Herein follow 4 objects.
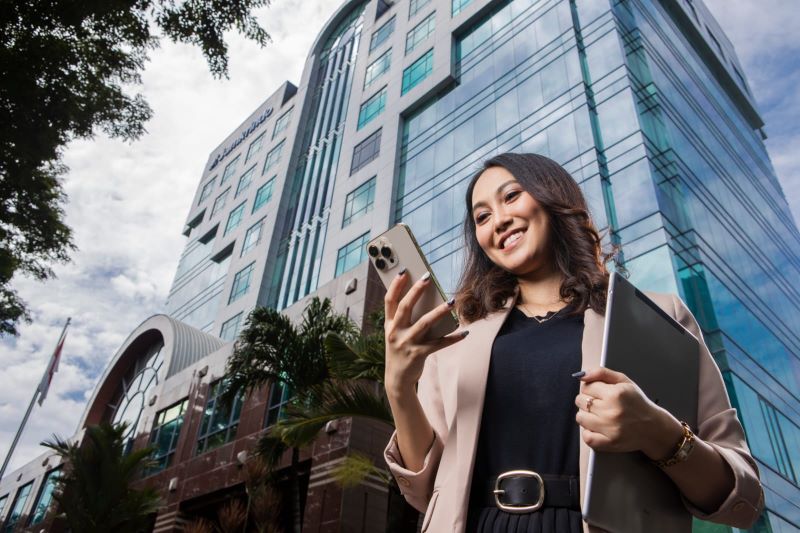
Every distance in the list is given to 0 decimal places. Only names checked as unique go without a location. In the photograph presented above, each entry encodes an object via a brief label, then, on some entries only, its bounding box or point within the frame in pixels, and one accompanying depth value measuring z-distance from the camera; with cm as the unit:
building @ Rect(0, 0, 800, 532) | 1316
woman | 135
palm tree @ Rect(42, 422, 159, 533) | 1195
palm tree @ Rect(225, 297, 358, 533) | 952
